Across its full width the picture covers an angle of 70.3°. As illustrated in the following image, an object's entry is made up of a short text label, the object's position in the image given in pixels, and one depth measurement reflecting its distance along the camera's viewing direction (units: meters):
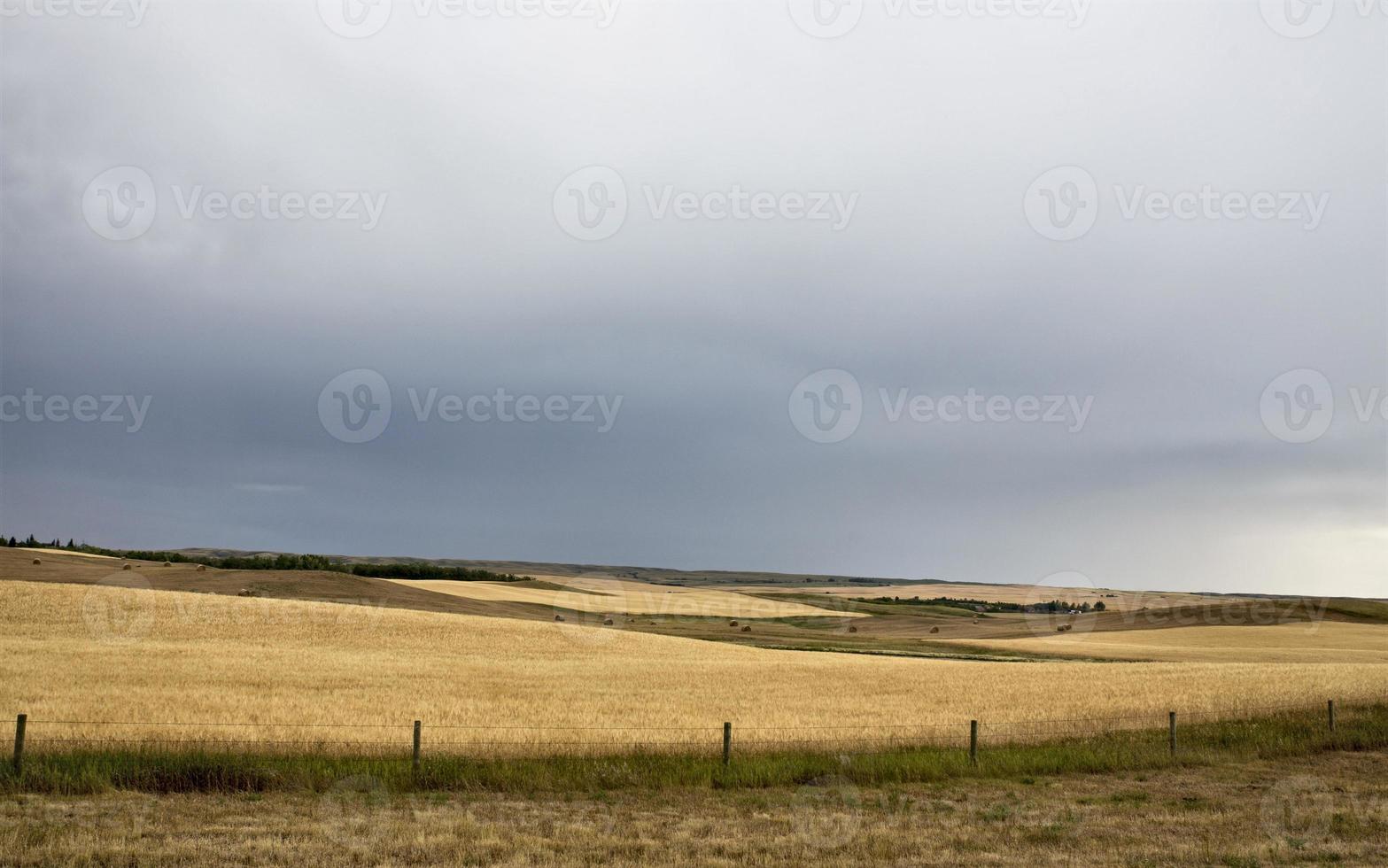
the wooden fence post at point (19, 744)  16.17
